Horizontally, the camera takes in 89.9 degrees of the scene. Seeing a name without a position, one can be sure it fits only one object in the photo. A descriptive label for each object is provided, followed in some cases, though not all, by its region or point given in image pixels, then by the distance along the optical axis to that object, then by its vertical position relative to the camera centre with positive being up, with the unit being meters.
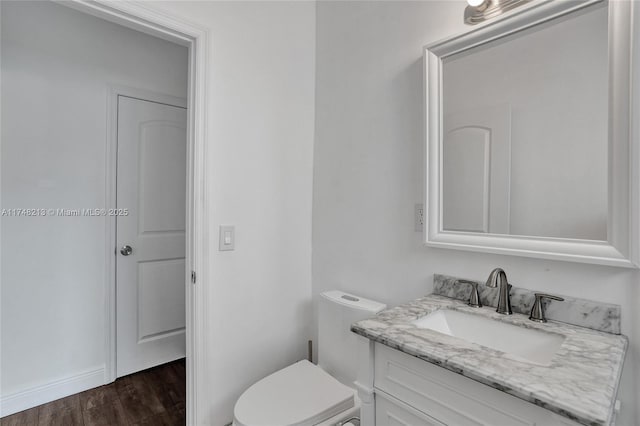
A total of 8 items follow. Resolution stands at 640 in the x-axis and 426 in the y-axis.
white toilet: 1.19 -0.74
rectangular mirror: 0.87 +0.26
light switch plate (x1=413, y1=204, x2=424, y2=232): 1.31 -0.01
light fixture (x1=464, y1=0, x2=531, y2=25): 1.06 +0.71
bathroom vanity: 0.62 -0.34
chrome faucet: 1.03 -0.26
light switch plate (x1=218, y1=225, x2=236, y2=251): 1.50 -0.12
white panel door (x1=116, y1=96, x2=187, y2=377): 2.21 -0.16
